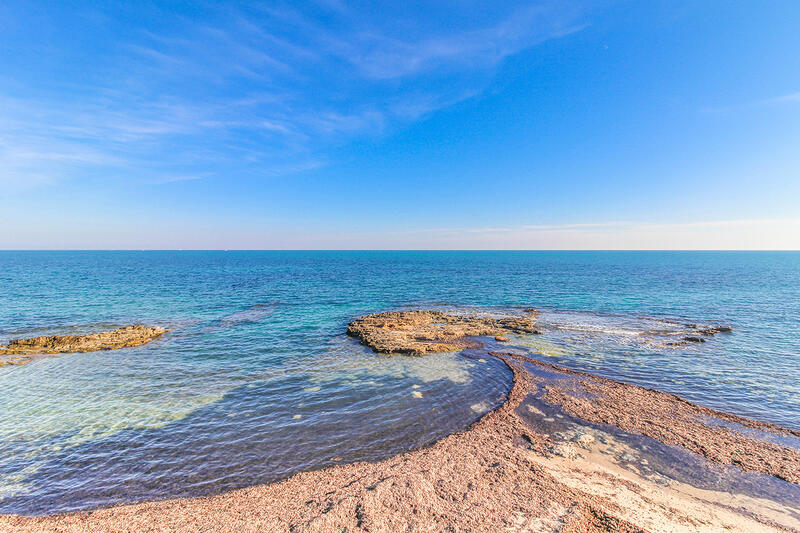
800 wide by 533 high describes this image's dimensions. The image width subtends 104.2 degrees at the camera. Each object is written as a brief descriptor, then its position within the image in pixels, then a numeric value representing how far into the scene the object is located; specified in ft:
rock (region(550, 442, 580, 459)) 43.93
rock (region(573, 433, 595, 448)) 46.50
